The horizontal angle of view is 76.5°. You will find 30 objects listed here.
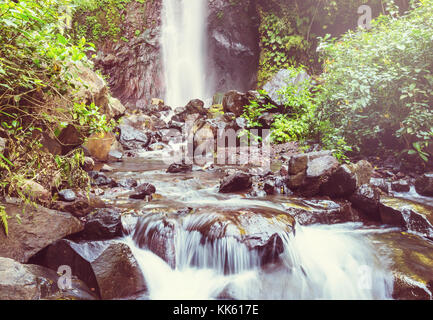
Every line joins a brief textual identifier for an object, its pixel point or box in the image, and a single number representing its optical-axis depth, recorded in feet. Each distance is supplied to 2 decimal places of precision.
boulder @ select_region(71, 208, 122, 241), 10.27
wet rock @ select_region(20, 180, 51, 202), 10.28
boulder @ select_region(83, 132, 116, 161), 24.17
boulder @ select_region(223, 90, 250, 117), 33.94
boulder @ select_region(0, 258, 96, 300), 7.13
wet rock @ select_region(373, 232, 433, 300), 8.65
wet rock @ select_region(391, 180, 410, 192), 16.16
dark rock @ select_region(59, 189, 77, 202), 11.95
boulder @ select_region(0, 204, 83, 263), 8.90
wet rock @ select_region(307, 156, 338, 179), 14.96
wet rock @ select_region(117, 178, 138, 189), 16.88
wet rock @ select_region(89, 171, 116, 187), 16.59
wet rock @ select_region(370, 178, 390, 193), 16.14
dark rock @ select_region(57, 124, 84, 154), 14.99
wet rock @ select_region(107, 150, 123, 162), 25.63
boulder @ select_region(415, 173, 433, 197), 15.31
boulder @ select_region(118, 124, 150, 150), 32.08
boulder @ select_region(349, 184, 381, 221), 13.44
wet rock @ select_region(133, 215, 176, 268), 10.36
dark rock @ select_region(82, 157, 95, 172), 19.87
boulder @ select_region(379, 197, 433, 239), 12.03
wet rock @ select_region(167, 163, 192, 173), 21.77
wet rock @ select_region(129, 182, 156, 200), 14.64
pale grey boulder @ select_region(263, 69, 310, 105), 30.76
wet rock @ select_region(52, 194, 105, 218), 11.28
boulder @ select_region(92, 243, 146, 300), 8.75
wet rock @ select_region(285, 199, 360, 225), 12.98
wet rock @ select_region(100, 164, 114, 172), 21.36
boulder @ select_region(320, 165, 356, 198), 14.24
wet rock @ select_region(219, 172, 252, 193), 16.43
